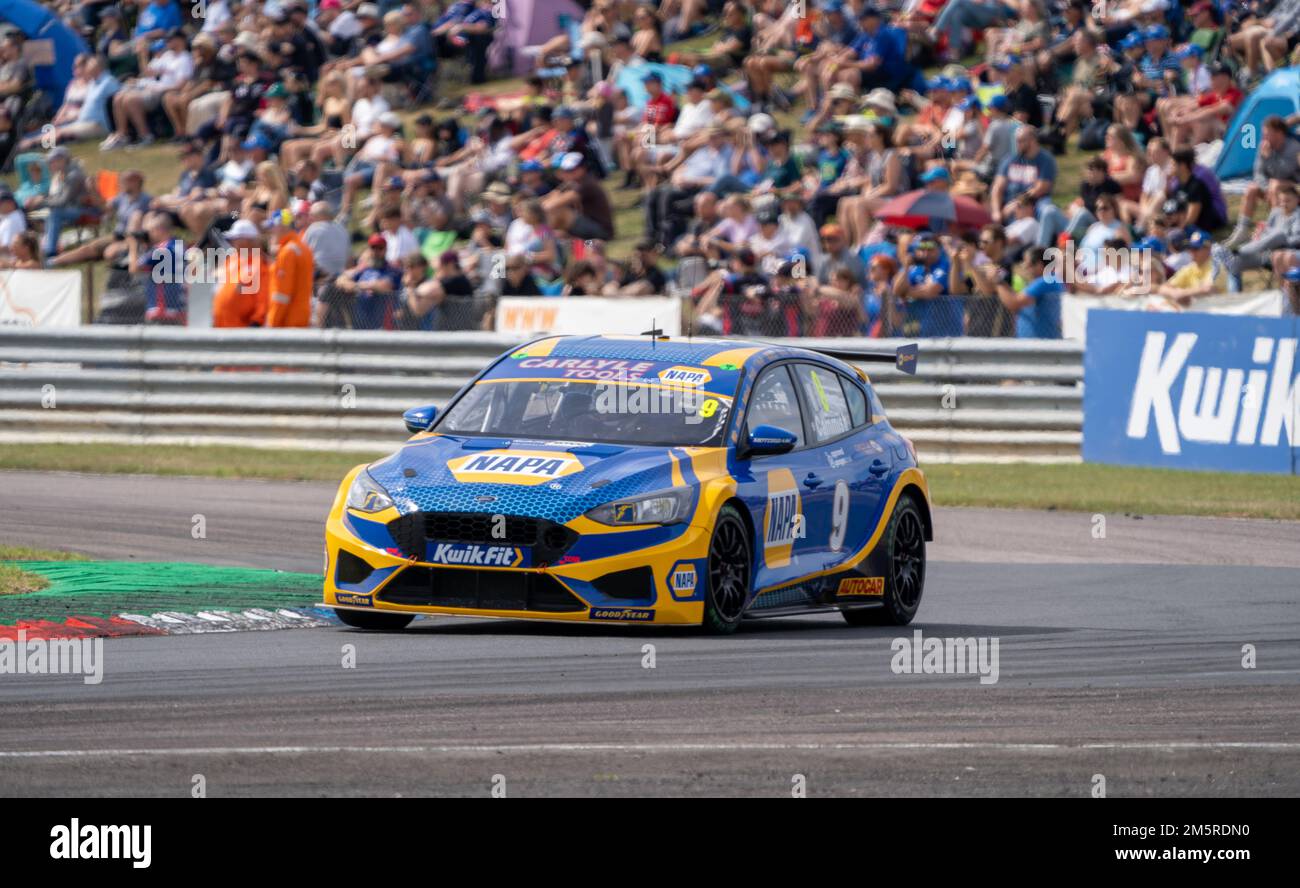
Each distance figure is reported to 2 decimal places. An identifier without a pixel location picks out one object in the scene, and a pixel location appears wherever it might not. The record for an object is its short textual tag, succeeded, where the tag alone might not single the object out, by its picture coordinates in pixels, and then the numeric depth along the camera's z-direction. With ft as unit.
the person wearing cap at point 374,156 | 86.89
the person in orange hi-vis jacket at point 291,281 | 72.49
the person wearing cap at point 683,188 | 77.97
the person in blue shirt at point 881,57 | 82.17
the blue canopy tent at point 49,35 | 109.70
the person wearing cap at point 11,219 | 87.15
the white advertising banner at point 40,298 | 75.31
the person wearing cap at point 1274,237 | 64.34
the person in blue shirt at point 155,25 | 109.09
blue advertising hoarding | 61.46
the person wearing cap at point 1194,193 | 66.69
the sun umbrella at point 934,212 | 69.92
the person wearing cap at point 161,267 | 74.64
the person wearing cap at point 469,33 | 99.09
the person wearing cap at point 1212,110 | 71.72
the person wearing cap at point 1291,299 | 61.72
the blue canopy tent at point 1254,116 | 69.41
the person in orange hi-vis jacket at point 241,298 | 73.97
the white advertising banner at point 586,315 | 66.80
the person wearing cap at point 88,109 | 108.17
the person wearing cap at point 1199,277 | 63.93
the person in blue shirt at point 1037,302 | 66.54
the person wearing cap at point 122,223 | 86.89
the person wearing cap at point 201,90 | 100.58
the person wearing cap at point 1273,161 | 66.95
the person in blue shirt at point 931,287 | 66.74
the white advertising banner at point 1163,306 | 62.18
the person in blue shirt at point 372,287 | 72.54
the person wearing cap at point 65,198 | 92.27
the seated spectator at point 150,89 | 104.37
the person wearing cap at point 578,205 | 77.51
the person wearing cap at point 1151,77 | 72.74
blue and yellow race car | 33.40
